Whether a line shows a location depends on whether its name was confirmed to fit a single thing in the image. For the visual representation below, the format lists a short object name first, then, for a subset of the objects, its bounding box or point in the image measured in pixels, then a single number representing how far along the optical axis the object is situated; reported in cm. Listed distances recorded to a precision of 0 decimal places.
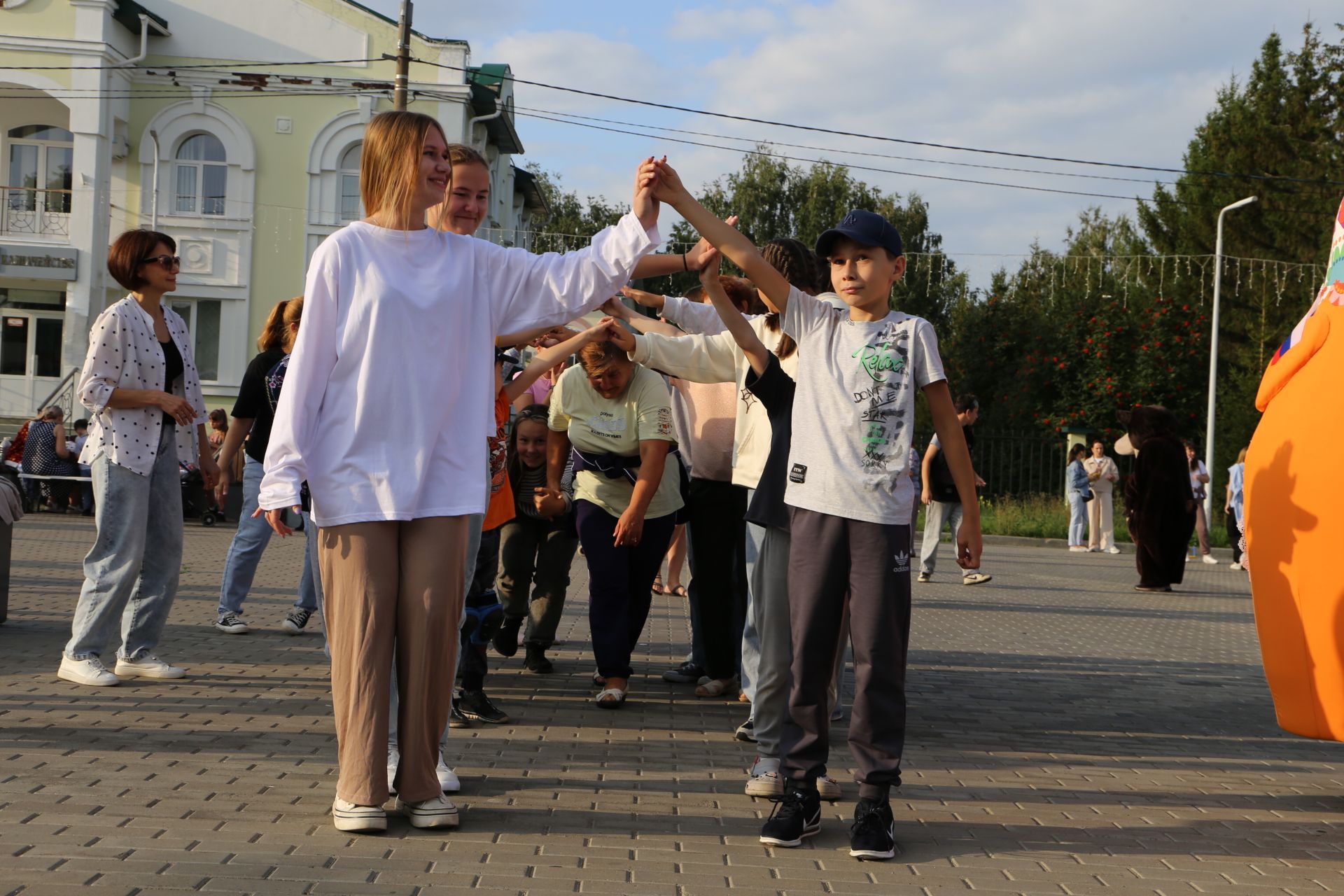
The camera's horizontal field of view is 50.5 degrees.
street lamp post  2923
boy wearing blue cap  440
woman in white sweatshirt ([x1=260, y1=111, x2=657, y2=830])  425
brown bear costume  1504
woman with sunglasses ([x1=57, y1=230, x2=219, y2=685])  674
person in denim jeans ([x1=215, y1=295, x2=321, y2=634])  815
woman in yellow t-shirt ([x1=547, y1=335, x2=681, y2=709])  670
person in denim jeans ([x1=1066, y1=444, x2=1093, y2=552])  2398
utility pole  2216
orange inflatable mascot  468
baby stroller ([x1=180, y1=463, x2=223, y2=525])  2130
